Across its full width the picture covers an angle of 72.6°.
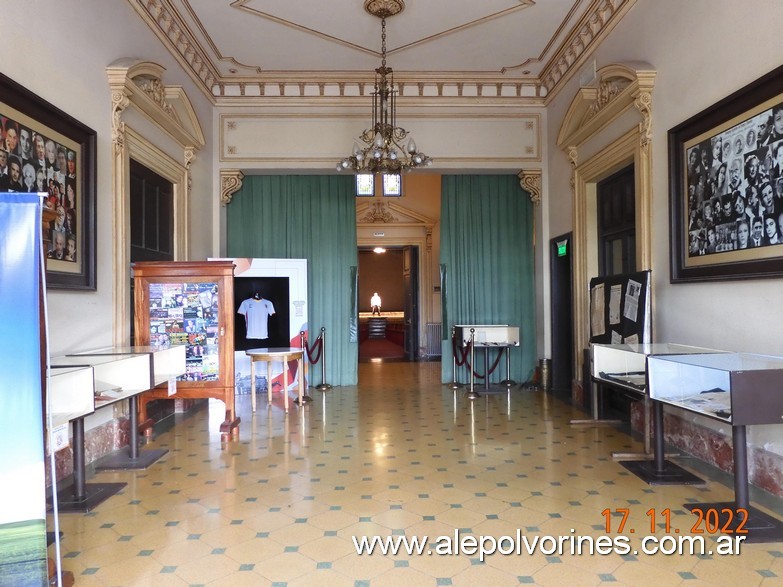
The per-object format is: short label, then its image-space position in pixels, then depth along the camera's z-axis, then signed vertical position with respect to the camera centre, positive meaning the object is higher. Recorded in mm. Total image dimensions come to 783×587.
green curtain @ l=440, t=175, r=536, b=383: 9672 +612
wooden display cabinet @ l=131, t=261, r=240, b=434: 5883 -197
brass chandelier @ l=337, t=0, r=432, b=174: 6305 +1760
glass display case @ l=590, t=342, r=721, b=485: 4367 -807
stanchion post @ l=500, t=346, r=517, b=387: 8797 -1434
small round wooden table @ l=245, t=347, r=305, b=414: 7270 -805
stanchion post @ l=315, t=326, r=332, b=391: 9178 -1507
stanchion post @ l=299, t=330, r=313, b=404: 8180 -963
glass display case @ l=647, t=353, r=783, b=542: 3199 -698
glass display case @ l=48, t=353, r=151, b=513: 3668 -712
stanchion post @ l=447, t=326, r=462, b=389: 9241 -1292
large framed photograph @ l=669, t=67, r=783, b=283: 3828 +842
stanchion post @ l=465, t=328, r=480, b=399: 8328 -1542
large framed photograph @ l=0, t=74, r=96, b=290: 3900 +1075
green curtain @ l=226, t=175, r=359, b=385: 9609 +1130
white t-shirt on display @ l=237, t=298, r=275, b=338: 8922 -275
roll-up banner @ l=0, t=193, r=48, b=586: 2332 -461
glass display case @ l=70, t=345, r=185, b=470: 4848 -780
